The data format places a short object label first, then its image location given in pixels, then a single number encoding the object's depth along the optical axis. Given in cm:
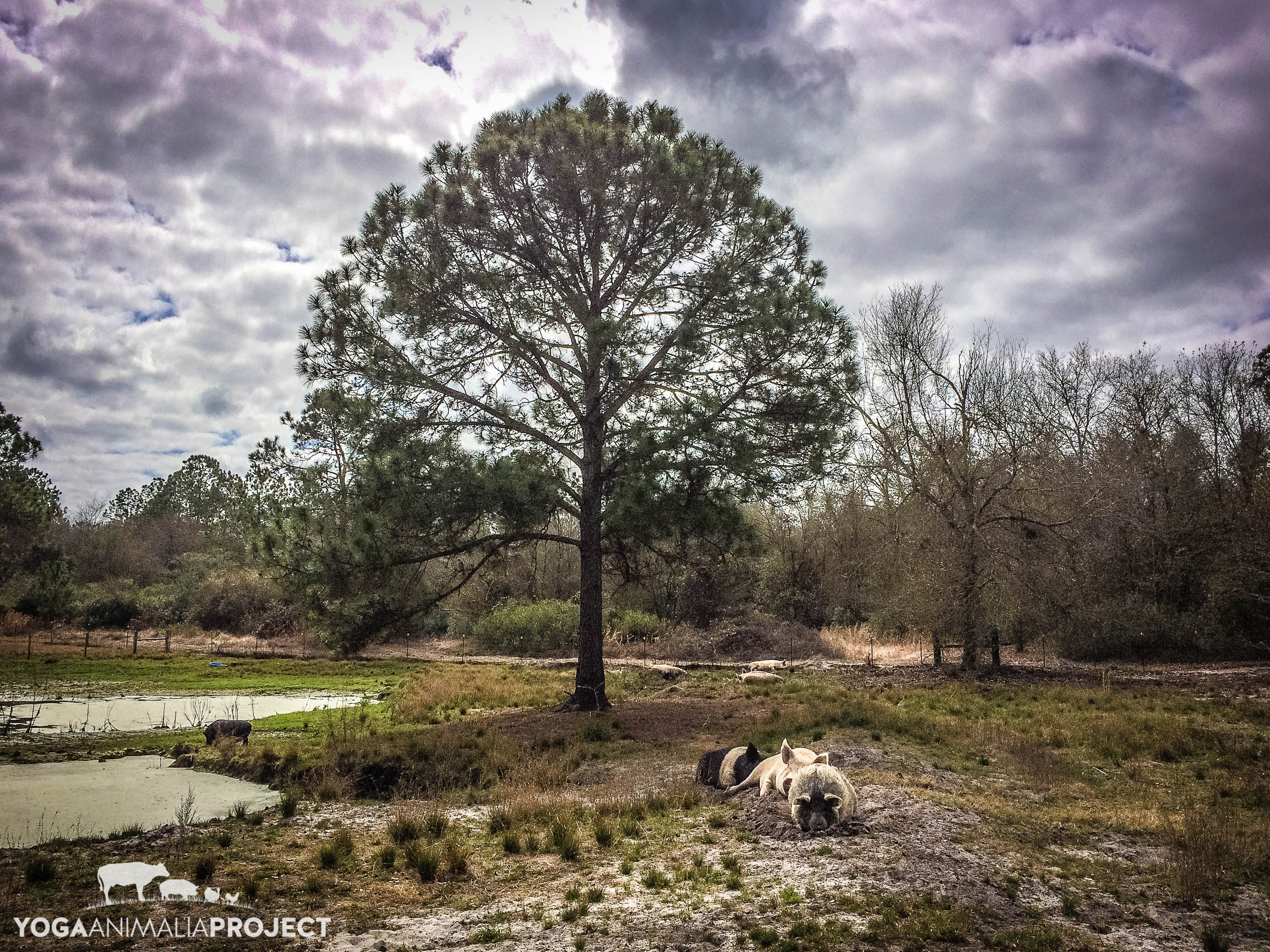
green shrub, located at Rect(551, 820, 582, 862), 593
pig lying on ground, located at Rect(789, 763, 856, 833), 614
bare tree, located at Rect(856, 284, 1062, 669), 1889
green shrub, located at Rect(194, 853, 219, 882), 523
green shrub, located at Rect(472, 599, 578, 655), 2883
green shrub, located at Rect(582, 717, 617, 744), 1105
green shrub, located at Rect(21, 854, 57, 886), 515
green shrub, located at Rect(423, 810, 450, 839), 643
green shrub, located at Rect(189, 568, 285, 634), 3631
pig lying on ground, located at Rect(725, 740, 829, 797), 692
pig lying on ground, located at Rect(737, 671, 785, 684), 1831
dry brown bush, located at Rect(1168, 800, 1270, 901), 505
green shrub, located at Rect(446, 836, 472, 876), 556
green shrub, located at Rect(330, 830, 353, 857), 593
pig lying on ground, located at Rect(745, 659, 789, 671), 2155
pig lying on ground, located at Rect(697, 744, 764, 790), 799
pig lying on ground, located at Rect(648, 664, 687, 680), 2030
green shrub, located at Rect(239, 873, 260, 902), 490
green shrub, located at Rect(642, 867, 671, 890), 517
